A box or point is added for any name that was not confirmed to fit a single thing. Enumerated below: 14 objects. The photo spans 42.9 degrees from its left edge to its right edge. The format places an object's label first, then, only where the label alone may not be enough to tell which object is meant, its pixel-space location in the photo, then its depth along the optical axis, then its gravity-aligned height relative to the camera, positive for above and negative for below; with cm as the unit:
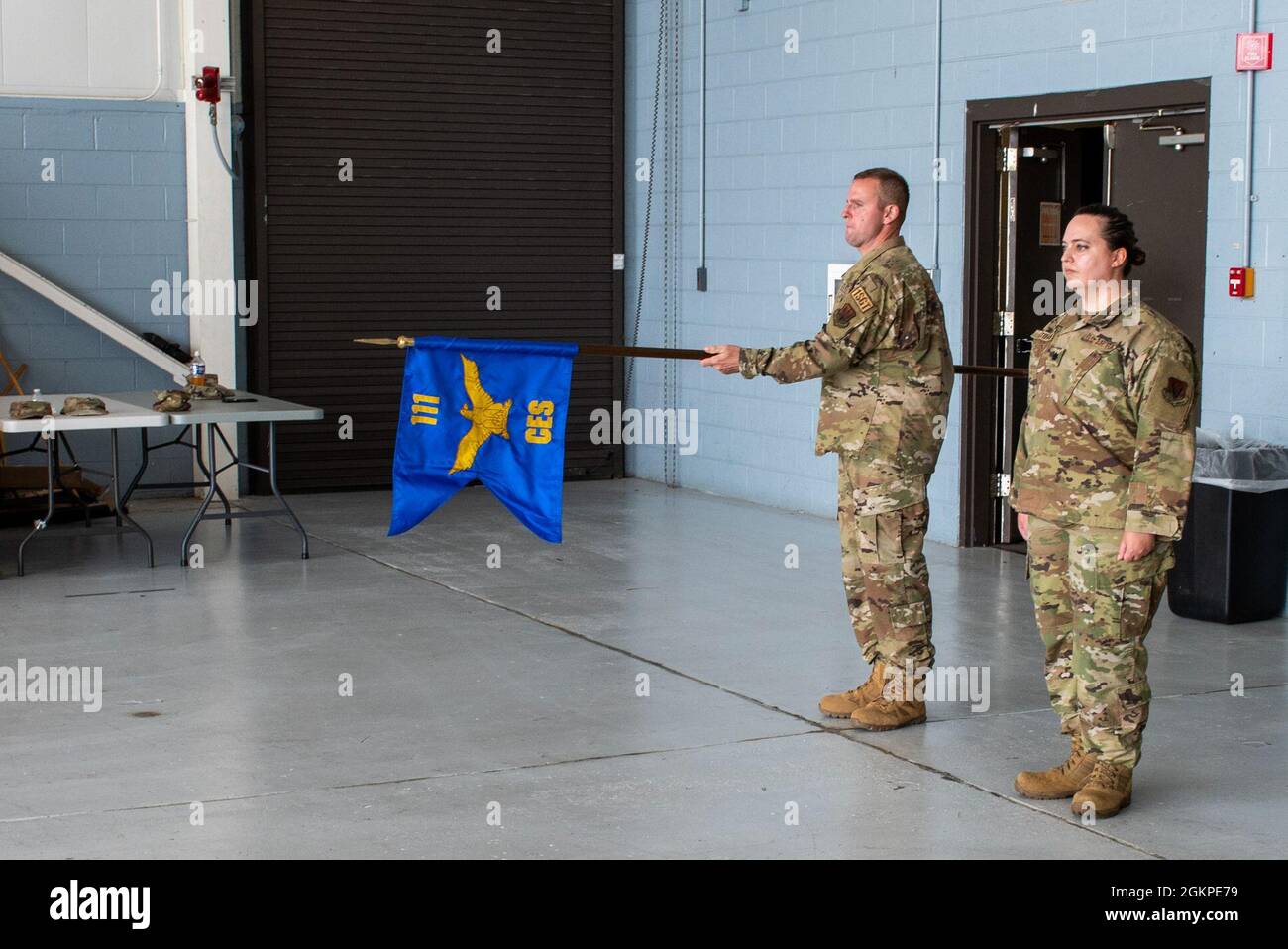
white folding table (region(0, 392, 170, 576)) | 718 -45
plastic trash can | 640 -82
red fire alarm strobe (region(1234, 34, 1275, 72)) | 653 +110
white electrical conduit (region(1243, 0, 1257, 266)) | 661 +58
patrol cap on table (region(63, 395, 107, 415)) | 745 -39
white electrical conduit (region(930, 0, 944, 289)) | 826 +142
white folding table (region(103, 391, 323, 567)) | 747 -43
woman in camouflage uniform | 397 -36
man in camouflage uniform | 483 -25
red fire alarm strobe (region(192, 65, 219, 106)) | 952 +138
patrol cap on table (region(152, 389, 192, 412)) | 759 -37
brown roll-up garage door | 1004 +82
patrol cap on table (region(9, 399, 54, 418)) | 728 -39
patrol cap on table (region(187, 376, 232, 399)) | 815 -35
